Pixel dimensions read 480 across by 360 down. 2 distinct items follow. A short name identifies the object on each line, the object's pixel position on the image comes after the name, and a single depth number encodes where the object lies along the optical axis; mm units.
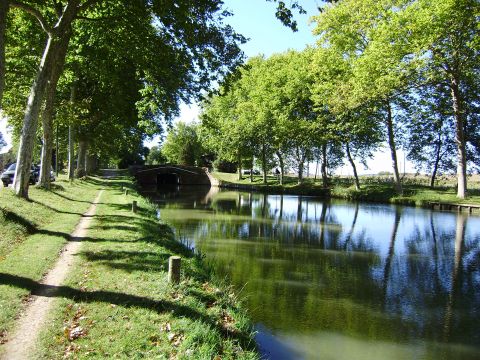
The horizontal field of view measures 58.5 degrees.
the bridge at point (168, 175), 67625
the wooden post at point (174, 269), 8219
